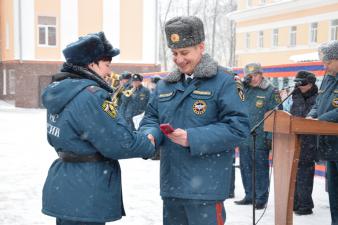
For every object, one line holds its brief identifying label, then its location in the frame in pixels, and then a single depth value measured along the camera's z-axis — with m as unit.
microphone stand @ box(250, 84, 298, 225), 3.99
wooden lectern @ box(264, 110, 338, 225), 3.65
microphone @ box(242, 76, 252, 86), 6.00
